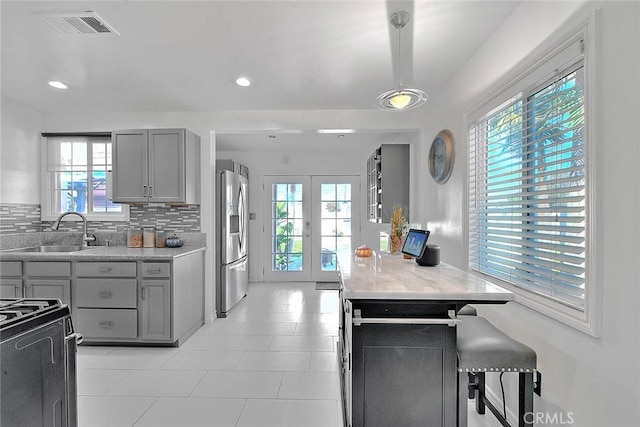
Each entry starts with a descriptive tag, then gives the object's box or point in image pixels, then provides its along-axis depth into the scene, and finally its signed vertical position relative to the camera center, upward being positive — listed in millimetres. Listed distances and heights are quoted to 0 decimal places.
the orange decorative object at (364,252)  2740 -350
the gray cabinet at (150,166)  3447 +496
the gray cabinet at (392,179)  4035 +411
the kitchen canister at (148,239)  3619 -307
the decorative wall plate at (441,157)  2828 +509
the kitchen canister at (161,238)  3672 -304
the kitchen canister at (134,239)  3590 -305
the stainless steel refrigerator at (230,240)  3994 -381
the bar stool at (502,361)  1521 -711
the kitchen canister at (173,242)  3592 -339
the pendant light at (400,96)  1854 +682
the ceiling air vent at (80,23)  1930 +1179
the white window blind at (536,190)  1459 +122
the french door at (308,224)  5945 -231
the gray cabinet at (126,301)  3043 -848
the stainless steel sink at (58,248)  3625 -415
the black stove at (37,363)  1056 -550
